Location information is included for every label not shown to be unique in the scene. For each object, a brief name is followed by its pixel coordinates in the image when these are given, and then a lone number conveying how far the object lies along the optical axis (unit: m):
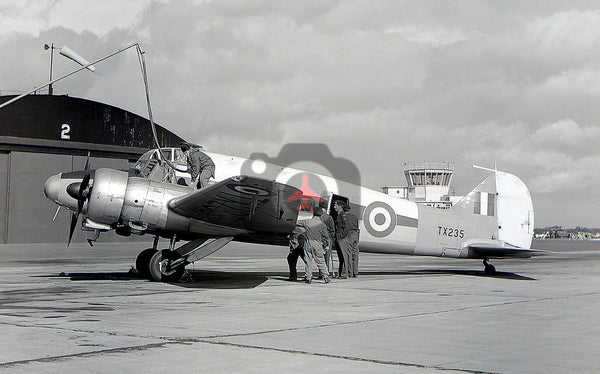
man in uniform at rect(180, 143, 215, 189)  16.17
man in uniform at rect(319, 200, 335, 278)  16.79
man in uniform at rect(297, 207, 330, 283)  16.42
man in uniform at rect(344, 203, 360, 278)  17.64
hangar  45.31
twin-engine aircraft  14.94
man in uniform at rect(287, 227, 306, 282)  16.77
